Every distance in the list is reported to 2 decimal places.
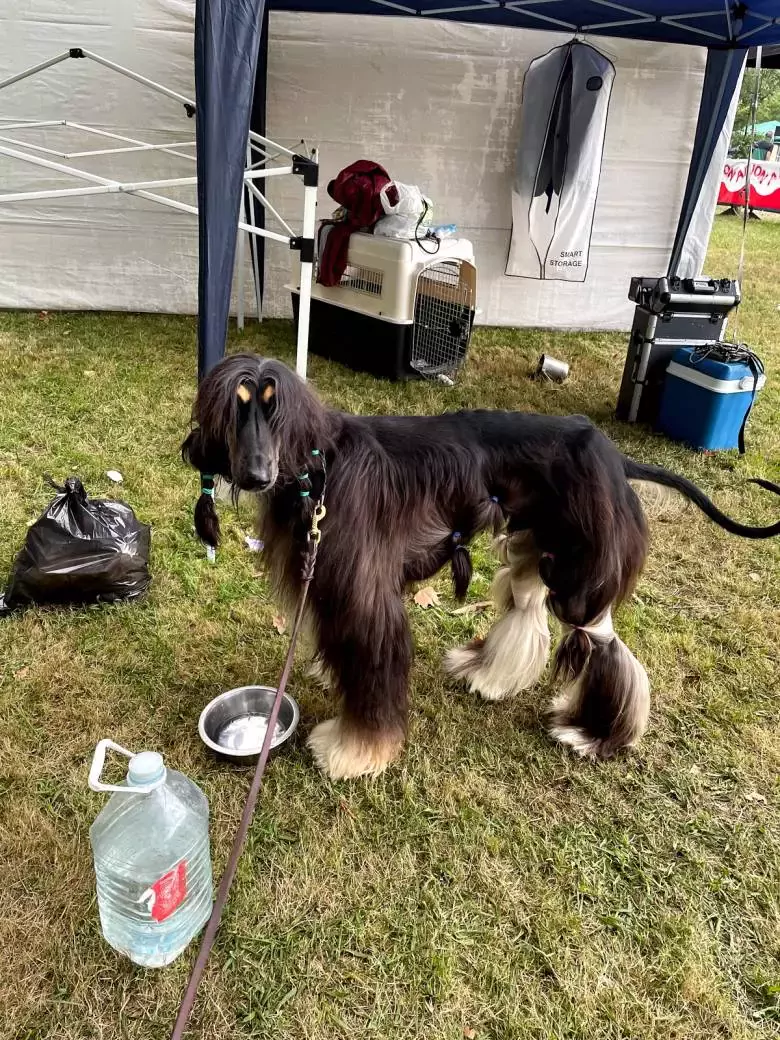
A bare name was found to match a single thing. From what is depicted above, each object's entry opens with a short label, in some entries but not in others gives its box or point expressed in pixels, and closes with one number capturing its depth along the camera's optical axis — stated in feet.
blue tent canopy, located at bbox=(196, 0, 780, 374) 9.78
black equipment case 15.83
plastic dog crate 16.93
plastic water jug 5.50
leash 4.19
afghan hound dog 6.15
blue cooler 14.93
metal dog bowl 7.66
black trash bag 9.01
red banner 54.90
